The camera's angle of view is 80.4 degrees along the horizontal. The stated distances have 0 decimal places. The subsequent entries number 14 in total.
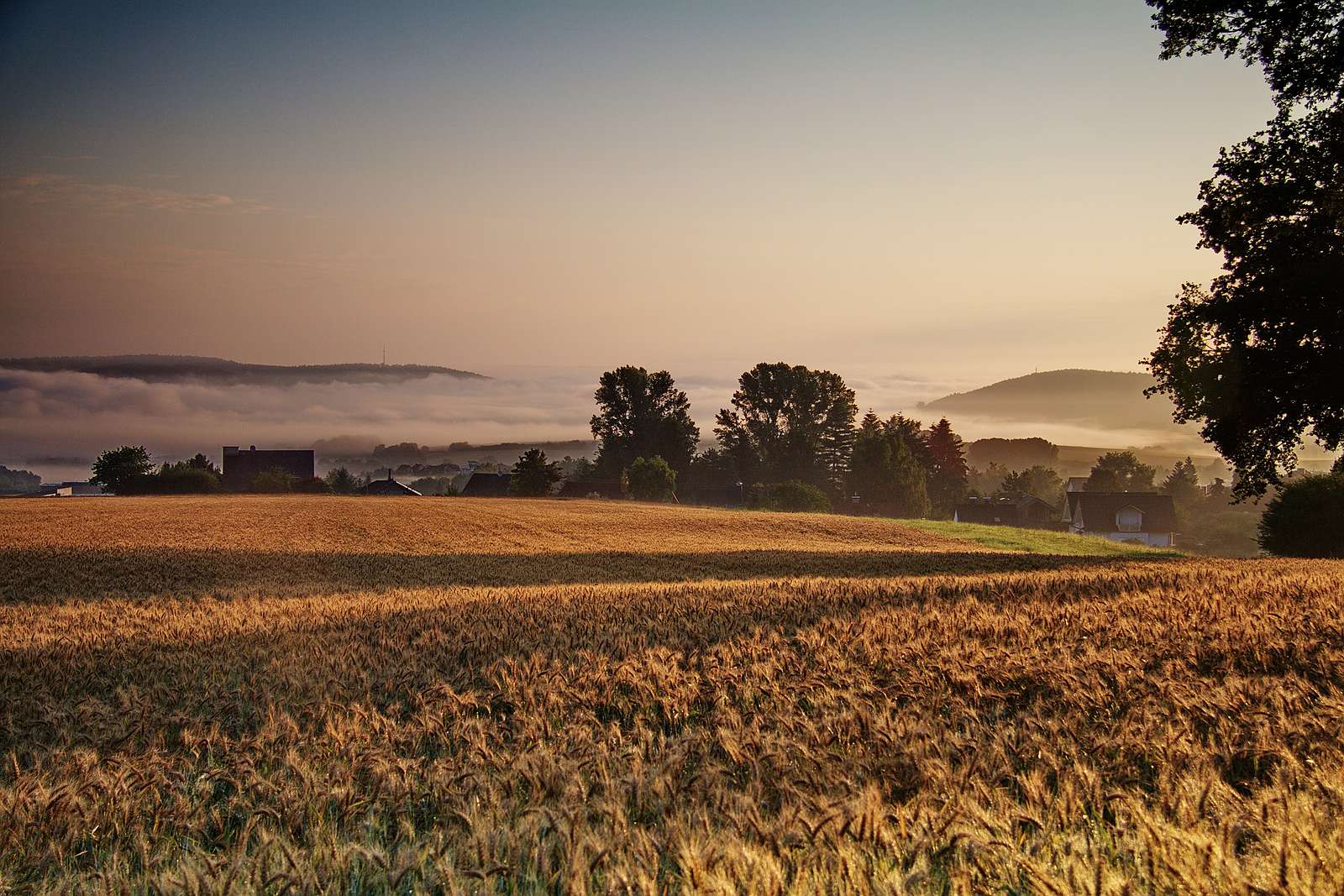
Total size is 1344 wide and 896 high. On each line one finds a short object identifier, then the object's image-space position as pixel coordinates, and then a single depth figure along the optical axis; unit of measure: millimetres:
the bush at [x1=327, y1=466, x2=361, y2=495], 121062
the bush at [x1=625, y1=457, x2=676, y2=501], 93062
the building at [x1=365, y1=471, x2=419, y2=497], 110562
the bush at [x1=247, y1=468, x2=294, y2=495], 92062
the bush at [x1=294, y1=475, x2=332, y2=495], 95306
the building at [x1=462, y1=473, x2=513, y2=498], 108938
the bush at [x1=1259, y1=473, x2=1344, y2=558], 41281
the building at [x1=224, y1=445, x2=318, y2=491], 100875
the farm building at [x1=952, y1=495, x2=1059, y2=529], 104562
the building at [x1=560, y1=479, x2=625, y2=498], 97750
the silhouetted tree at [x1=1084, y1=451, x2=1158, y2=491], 131125
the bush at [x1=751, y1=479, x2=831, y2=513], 87688
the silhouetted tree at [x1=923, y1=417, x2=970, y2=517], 113438
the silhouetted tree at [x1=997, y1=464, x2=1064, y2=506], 163862
